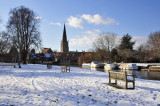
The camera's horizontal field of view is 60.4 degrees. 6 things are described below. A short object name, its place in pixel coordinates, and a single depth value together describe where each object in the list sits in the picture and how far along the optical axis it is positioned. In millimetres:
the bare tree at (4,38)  28756
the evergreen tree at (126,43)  54094
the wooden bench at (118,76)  7474
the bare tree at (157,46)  41341
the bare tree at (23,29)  28703
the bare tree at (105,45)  53250
